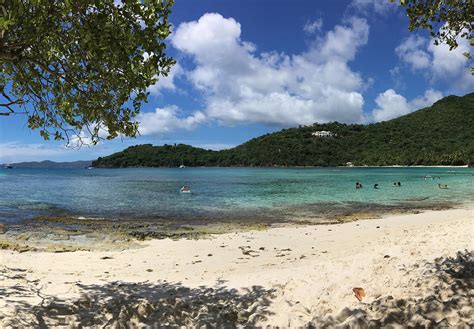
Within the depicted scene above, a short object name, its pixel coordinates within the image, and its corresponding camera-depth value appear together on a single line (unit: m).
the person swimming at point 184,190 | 45.68
